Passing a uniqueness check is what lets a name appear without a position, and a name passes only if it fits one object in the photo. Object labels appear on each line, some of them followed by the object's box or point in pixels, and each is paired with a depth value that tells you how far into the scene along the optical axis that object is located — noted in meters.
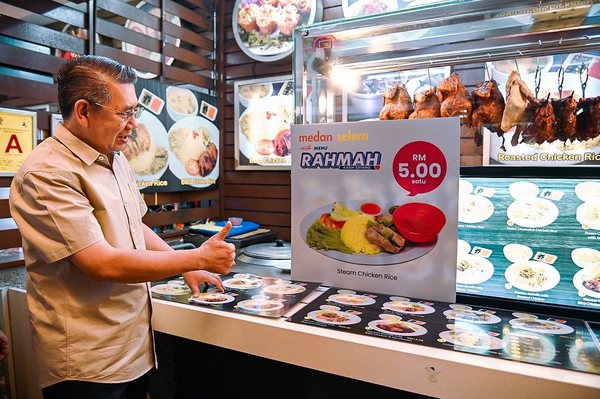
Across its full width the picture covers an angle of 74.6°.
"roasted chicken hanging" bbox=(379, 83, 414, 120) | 1.65
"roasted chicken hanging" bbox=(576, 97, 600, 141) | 1.36
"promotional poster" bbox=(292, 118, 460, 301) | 1.40
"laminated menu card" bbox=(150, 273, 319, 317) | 1.35
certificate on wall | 1.80
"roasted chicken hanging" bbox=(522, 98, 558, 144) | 1.41
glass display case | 1.38
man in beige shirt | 1.12
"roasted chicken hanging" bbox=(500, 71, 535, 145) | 1.46
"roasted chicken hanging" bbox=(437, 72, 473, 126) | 1.54
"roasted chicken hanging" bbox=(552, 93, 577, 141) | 1.39
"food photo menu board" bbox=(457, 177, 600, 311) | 1.27
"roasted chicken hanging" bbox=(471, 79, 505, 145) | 1.50
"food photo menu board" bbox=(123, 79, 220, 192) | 2.44
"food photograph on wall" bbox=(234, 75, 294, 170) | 2.73
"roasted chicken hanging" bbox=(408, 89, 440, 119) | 1.59
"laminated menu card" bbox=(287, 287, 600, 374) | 1.02
